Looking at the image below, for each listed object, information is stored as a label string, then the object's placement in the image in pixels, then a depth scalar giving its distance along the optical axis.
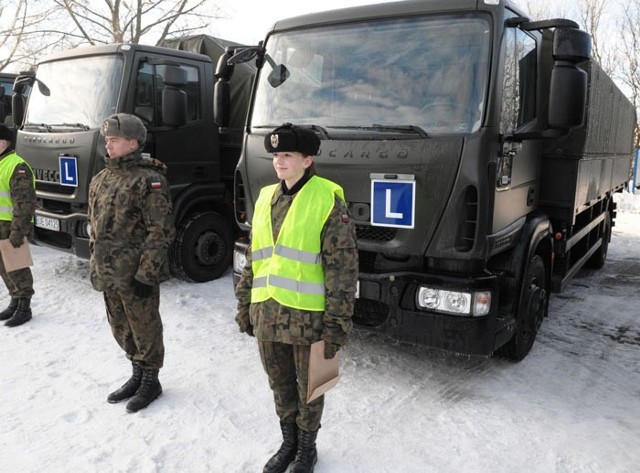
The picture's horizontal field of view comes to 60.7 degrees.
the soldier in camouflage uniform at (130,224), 3.08
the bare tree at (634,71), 23.64
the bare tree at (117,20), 20.81
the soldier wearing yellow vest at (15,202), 4.38
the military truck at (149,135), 5.33
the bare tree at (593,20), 25.40
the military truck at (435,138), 3.21
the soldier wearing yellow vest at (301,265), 2.42
